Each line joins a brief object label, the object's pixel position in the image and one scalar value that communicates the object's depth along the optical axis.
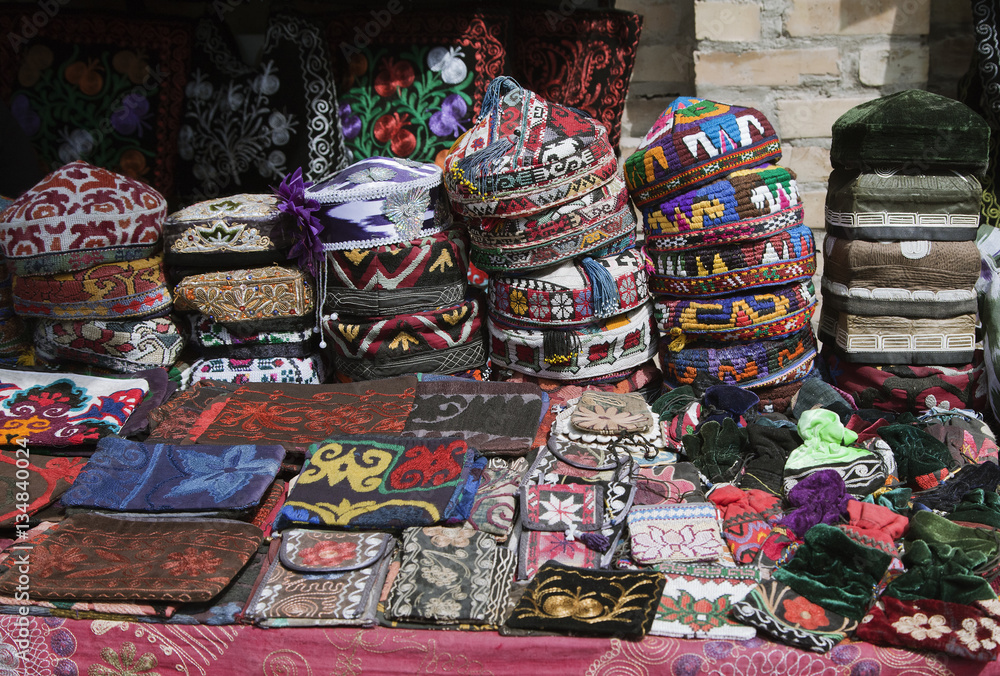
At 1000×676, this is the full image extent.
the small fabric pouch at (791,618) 1.38
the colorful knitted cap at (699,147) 1.96
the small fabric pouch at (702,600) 1.42
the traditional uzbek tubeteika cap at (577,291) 2.10
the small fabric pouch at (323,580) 1.50
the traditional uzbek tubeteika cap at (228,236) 2.24
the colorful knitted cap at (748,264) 2.02
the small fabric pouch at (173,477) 1.76
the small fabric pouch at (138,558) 1.55
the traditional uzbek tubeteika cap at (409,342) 2.23
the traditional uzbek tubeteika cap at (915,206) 1.96
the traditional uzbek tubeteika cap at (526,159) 2.00
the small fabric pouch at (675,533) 1.58
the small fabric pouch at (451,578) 1.48
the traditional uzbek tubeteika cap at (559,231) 2.06
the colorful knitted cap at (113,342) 2.28
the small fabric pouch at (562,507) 1.68
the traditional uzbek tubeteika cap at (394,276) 2.18
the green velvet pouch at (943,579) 1.40
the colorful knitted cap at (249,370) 2.36
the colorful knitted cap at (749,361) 2.09
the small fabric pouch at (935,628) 1.33
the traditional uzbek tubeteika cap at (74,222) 2.16
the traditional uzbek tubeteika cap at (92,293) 2.22
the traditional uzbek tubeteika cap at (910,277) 1.98
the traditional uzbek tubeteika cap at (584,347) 2.15
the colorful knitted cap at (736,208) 1.97
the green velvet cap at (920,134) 1.91
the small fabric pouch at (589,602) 1.42
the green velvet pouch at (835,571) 1.43
